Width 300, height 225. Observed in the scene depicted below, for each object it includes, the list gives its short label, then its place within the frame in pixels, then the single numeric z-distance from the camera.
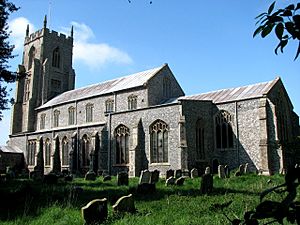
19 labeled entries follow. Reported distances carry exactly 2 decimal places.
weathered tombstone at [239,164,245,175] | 20.04
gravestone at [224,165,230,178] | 18.95
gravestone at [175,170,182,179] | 19.52
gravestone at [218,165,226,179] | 18.06
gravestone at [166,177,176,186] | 14.40
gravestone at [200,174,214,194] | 11.77
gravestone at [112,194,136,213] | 7.94
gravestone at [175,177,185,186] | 14.49
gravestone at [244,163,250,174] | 20.99
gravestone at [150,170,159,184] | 15.79
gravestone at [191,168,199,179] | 19.48
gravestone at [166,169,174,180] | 18.90
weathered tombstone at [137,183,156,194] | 11.31
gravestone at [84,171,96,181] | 19.59
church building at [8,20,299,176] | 23.11
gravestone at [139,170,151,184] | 14.69
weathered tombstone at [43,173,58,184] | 15.81
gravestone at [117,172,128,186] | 15.02
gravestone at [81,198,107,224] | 6.93
